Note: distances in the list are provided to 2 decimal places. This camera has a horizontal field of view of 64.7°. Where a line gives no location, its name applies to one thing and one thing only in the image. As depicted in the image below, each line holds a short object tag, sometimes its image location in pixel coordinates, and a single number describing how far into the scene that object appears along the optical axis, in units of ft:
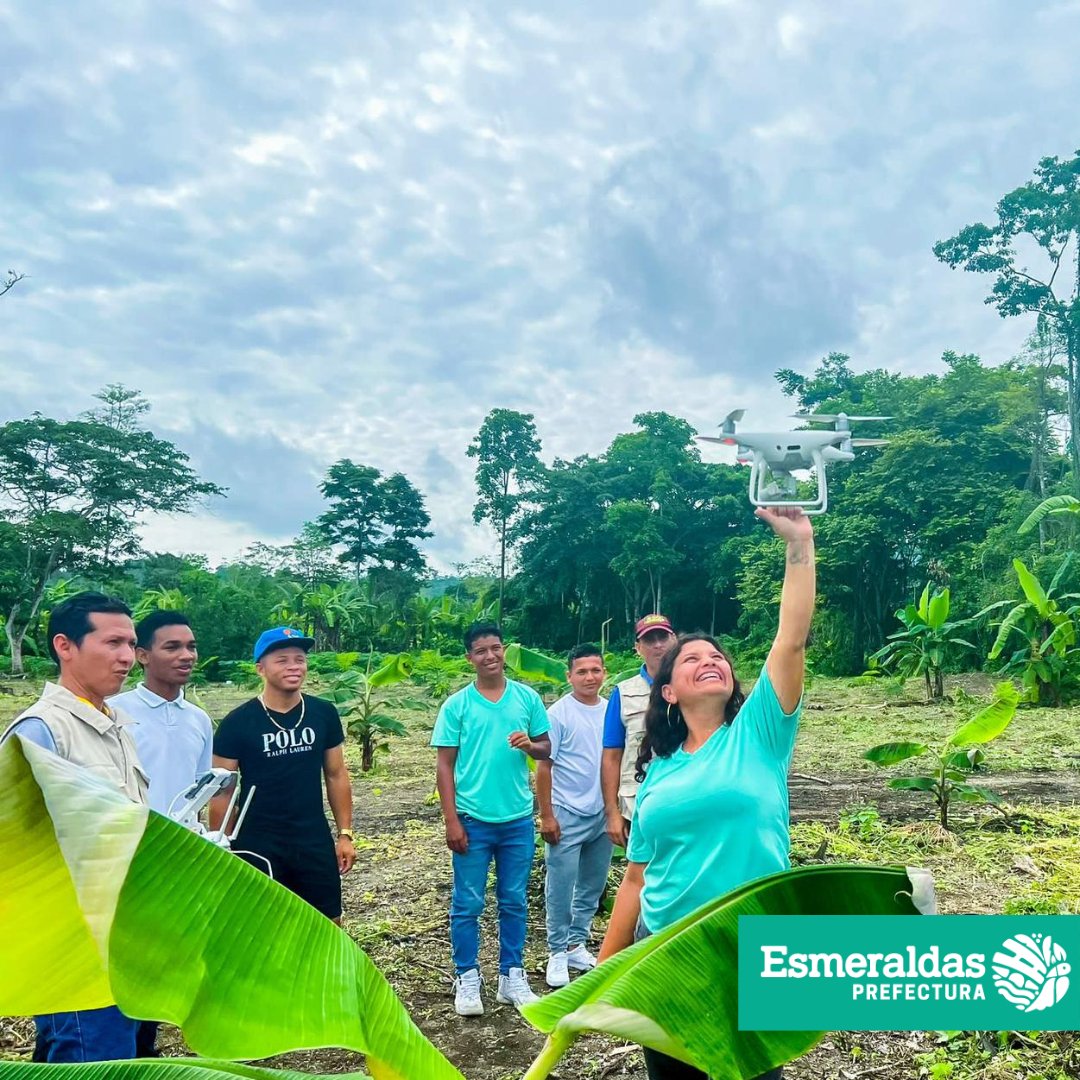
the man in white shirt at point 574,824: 12.27
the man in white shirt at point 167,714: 9.92
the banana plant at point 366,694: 27.71
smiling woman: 6.14
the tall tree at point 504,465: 113.19
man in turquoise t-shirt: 11.55
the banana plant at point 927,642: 38.11
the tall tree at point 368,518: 120.78
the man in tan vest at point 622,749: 11.51
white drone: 5.91
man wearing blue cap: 10.28
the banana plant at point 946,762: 17.22
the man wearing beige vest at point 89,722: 6.48
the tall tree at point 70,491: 67.92
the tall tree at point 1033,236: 87.04
